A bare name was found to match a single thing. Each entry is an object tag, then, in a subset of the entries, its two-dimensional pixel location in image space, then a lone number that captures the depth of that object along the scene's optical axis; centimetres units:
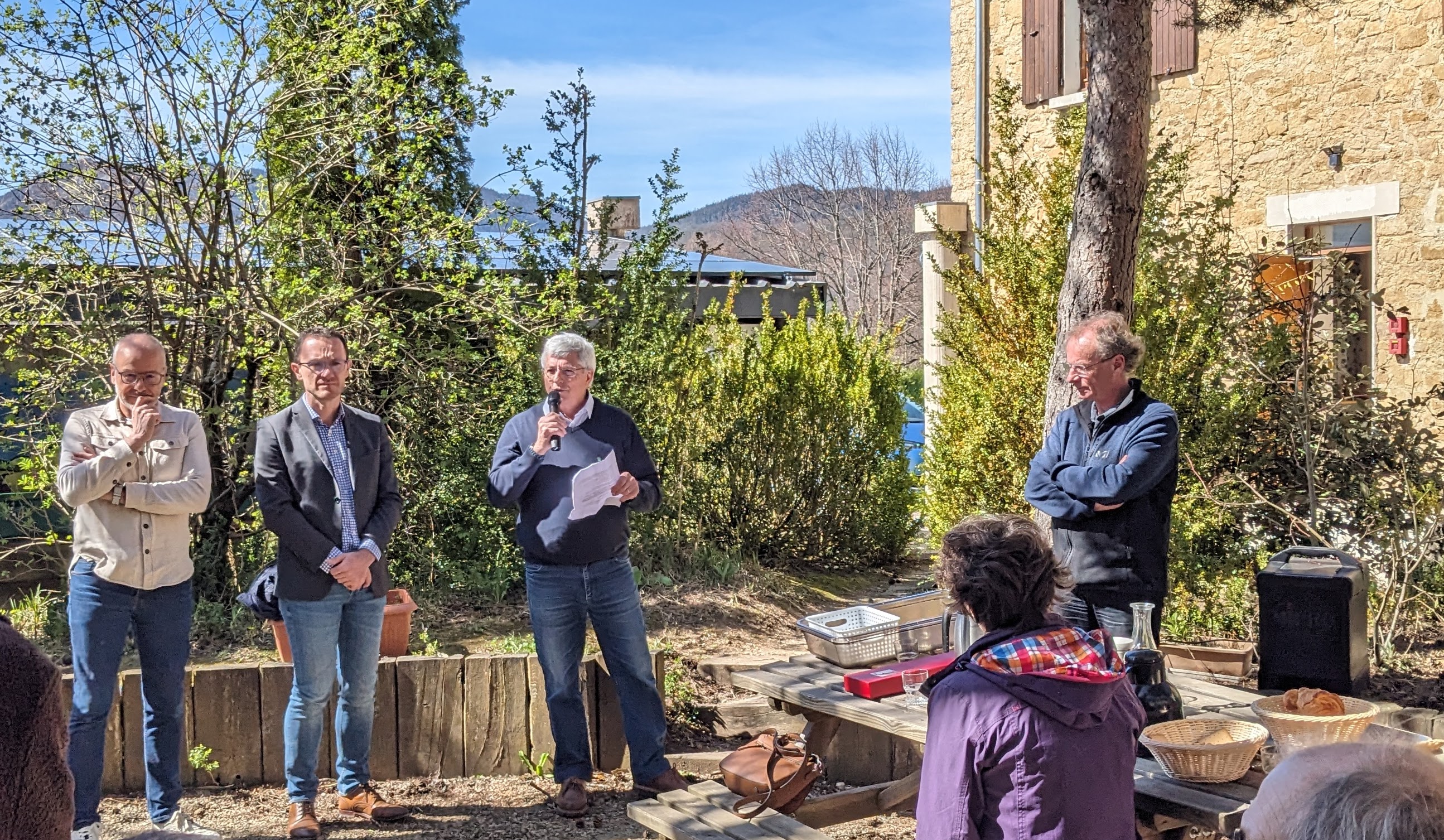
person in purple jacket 260
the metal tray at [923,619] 425
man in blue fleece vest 411
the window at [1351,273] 725
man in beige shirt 415
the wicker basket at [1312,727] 320
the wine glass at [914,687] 377
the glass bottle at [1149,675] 341
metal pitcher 350
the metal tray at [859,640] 430
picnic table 310
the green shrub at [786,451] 822
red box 395
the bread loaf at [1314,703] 333
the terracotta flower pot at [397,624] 534
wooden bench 354
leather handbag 380
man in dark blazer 441
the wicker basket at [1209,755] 314
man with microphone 465
